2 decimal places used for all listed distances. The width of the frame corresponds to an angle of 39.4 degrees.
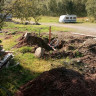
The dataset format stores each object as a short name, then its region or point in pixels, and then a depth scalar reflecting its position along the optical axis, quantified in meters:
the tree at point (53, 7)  46.59
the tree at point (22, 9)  5.95
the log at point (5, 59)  6.26
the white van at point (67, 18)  31.11
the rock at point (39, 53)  7.89
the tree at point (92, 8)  30.84
